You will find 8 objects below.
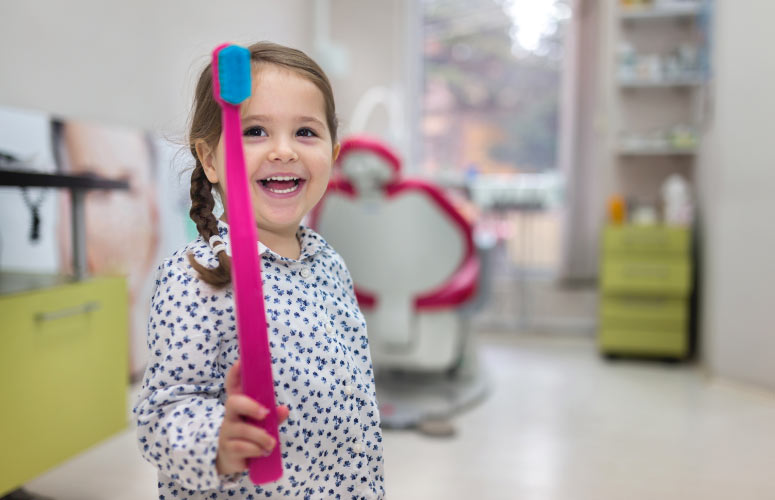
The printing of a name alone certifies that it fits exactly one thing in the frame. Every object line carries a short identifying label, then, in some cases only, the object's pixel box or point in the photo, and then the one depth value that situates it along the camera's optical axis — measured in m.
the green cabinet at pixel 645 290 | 3.50
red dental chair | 2.50
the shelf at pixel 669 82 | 3.71
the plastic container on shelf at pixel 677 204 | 3.61
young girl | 0.68
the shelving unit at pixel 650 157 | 3.52
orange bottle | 3.64
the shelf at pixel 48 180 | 1.49
